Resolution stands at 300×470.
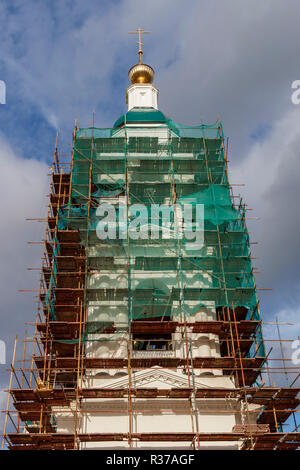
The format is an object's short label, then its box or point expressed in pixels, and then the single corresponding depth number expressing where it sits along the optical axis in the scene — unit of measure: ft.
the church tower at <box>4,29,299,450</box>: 87.20
